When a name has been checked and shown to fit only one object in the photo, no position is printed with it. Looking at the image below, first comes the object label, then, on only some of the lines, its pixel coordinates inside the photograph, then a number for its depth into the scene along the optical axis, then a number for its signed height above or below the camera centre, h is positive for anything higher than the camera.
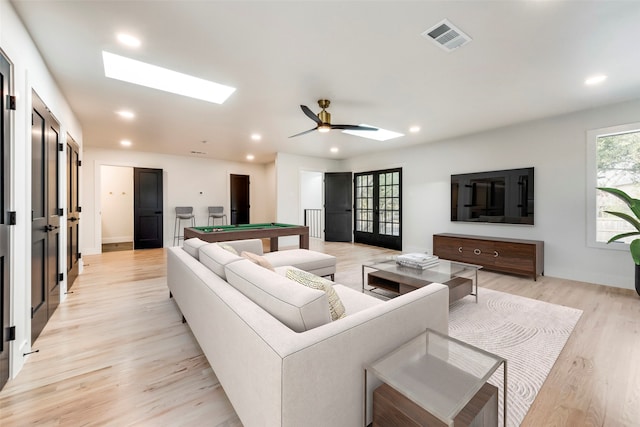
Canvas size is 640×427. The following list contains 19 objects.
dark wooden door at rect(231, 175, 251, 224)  8.52 +0.43
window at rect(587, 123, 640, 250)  3.66 +0.54
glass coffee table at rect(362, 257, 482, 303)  2.90 -0.76
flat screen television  4.56 +0.29
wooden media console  4.07 -0.69
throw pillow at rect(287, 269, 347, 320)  1.49 -0.44
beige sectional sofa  1.00 -0.60
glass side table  1.05 -0.75
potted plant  3.22 -0.11
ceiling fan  3.49 +1.19
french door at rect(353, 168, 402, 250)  6.81 +0.11
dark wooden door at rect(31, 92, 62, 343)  2.29 -0.06
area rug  1.73 -1.11
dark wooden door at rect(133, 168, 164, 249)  6.93 +0.08
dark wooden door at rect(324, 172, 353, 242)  7.95 +0.24
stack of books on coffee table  3.34 -0.63
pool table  4.22 -0.35
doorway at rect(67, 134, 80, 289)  3.63 +0.00
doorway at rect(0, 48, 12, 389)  1.71 -0.04
